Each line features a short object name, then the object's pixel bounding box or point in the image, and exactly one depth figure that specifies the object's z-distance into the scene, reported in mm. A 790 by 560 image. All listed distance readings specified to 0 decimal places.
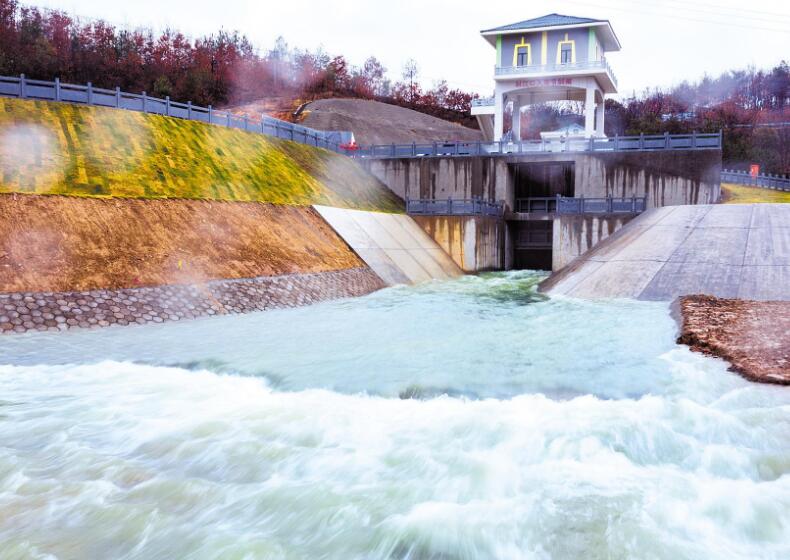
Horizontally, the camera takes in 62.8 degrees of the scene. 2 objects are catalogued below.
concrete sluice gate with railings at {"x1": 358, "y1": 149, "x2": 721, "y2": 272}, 31344
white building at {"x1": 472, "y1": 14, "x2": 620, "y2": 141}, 44219
